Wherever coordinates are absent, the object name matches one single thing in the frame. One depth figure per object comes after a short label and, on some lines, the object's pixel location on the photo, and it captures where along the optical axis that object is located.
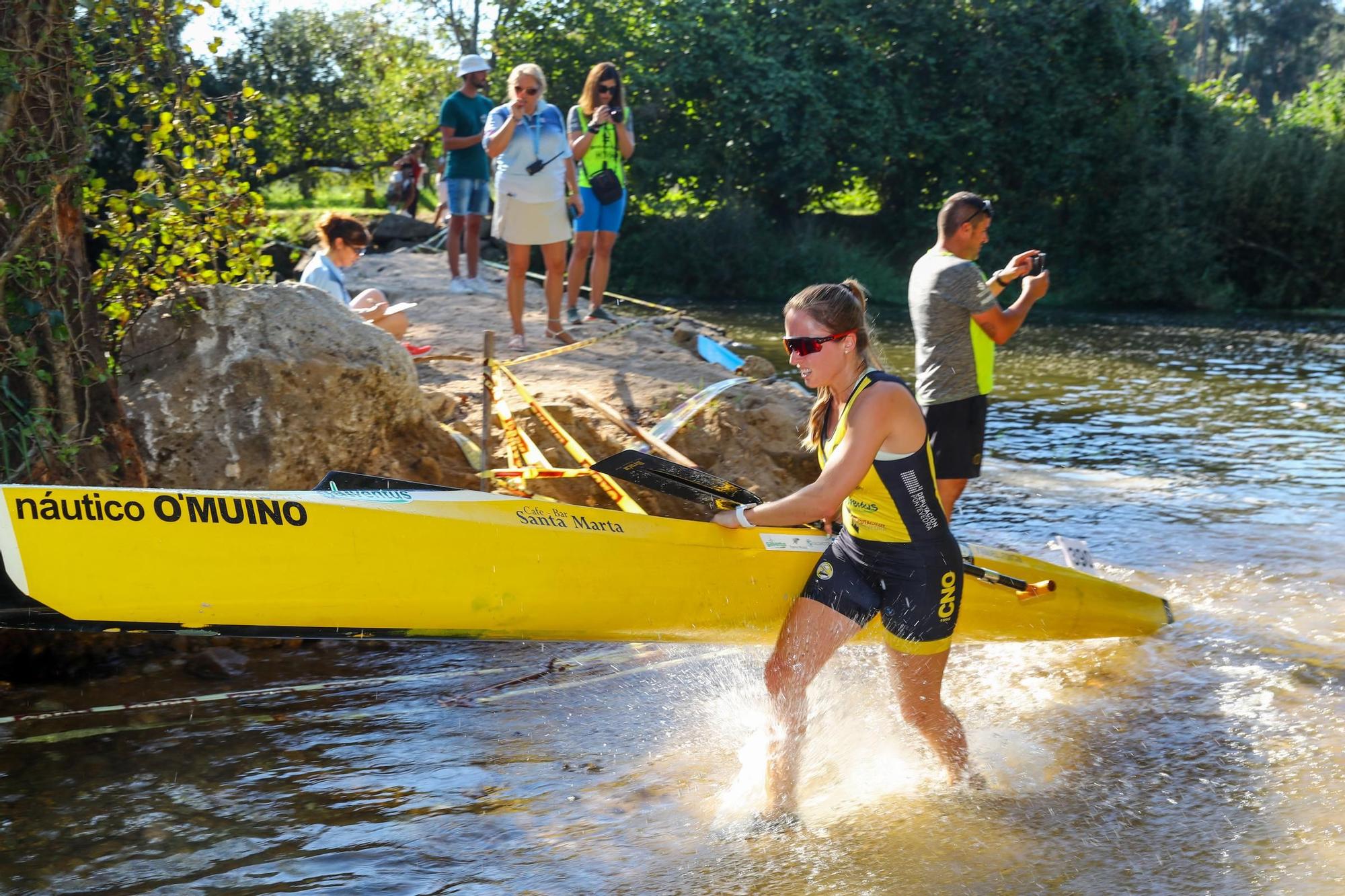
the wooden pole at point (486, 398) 6.45
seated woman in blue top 7.55
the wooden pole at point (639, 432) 6.39
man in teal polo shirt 10.87
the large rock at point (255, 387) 5.80
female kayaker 3.90
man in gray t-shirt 6.00
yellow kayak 4.16
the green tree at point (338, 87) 27.17
